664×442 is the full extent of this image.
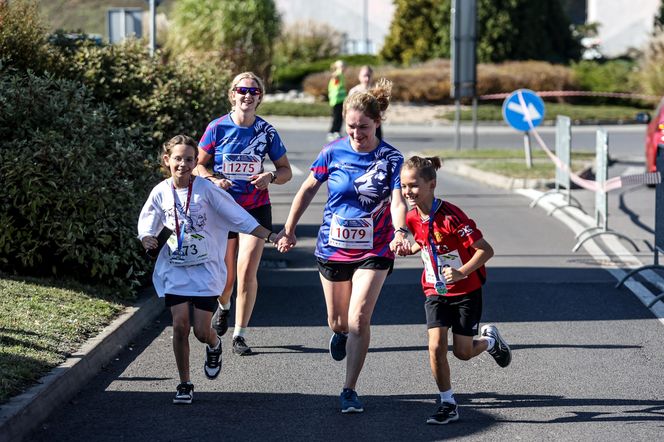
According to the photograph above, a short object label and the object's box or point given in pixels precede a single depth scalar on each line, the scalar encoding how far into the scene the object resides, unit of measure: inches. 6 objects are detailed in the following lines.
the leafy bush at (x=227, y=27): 1641.2
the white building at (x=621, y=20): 2787.9
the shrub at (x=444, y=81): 1540.4
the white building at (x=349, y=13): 2982.3
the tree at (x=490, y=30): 1736.0
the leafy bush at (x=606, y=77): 1635.1
